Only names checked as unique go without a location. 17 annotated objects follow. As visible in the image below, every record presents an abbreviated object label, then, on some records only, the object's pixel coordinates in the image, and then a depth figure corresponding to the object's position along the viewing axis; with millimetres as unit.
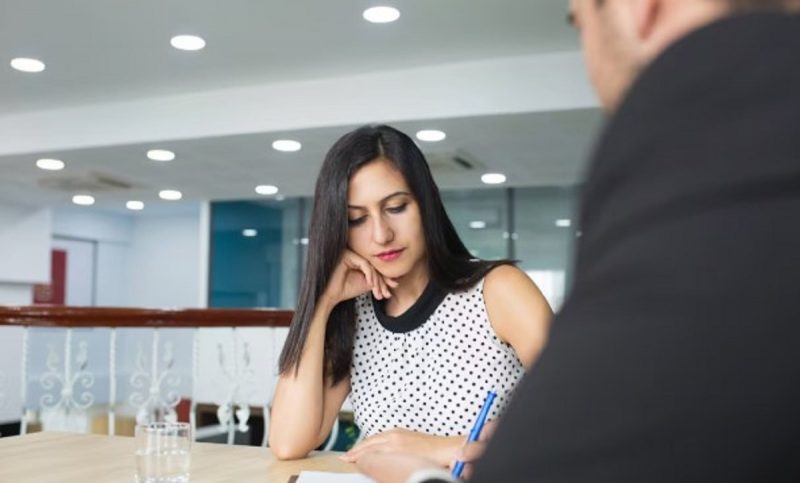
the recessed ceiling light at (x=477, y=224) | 8695
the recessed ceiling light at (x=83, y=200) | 8494
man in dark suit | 322
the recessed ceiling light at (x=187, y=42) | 4465
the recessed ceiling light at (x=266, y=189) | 7873
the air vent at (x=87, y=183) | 7289
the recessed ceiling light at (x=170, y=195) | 8148
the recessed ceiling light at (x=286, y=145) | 5767
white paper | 1216
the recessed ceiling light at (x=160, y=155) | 6137
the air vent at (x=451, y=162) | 6121
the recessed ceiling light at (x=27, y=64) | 4887
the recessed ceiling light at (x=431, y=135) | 5379
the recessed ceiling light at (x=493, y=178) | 7094
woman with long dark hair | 1624
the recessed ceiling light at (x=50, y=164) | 6531
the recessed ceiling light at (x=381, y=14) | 4059
